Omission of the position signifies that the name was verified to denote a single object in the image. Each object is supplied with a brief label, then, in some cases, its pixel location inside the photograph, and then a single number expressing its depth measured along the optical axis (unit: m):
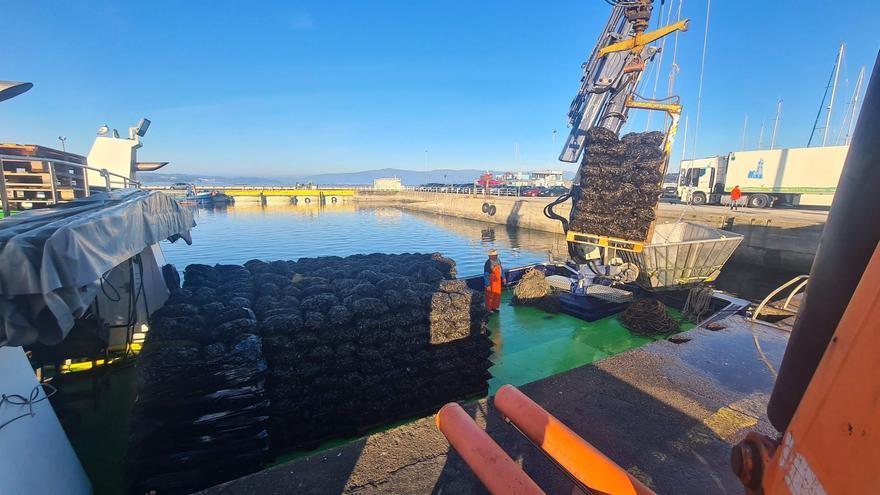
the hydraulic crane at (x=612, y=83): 7.33
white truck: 19.52
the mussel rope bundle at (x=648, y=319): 7.46
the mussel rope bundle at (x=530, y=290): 9.09
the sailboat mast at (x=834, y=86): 35.34
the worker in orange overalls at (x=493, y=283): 8.17
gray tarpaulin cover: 2.07
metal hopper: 8.05
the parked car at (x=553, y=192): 41.71
